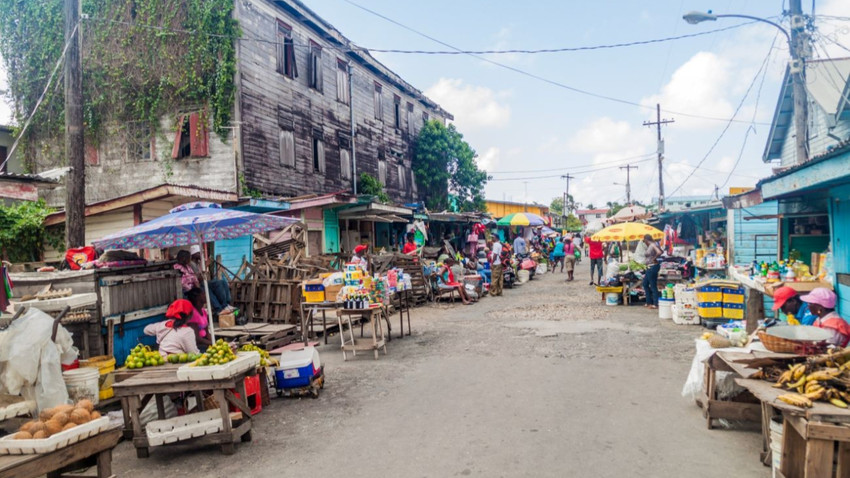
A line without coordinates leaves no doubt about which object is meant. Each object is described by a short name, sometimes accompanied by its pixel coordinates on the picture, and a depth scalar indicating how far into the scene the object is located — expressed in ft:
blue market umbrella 24.90
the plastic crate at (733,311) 36.86
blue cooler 23.09
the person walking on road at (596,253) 64.75
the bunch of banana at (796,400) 12.32
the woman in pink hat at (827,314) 16.79
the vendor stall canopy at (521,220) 76.64
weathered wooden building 55.21
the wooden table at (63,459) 12.57
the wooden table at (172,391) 17.22
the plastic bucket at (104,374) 21.57
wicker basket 15.76
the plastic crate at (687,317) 38.99
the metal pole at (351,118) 78.07
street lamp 36.17
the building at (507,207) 162.30
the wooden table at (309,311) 32.40
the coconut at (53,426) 13.82
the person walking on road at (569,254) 73.41
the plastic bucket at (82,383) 19.75
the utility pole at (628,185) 187.73
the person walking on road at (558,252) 91.71
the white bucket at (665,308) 41.32
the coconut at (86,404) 15.11
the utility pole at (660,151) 110.93
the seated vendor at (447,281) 56.13
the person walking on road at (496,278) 61.87
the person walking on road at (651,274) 46.93
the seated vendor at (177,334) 20.52
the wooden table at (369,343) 30.50
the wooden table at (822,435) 11.76
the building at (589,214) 319.27
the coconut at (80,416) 14.55
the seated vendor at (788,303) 19.83
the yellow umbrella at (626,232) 49.98
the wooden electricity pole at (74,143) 27.91
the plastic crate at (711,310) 37.50
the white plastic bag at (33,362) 17.72
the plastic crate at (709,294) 37.58
